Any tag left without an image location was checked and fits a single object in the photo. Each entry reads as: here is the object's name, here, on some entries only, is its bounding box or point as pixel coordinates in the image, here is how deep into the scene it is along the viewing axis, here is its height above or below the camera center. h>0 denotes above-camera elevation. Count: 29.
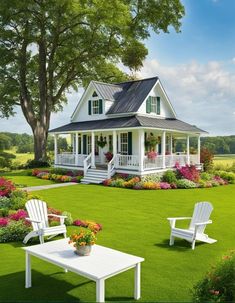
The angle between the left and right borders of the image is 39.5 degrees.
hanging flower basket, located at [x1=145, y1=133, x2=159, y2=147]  24.06 +0.53
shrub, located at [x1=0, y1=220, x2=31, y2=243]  9.45 -2.42
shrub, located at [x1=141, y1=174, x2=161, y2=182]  21.98 -2.01
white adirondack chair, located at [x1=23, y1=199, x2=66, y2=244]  8.59 -2.03
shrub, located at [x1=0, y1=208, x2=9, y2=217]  11.48 -2.23
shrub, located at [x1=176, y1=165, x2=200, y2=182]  23.12 -1.78
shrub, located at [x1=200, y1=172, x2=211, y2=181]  24.28 -2.11
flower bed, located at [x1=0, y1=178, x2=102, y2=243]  9.55 -2.29
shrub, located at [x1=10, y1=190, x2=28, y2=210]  12.80 -2.07
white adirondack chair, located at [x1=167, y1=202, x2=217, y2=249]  8.71 -2.21
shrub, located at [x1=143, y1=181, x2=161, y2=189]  20.61 -2.34
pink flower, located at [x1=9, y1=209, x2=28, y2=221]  10.78 -2.22
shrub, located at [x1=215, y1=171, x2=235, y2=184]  25.32 -2.20
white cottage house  23.22 +1.42
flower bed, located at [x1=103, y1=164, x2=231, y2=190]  21.03 -2.20
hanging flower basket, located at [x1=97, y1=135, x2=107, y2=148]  26.17 +0.44
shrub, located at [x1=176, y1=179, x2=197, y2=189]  21.64 -2.38
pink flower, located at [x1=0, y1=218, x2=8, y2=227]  10.20 -2.29
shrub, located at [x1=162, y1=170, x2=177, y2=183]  22.33 -1.98
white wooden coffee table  5.33 -2.01
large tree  30.23 +10.88
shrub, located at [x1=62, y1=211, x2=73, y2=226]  11.05 -2.45
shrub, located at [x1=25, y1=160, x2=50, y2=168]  32.62 -1.52
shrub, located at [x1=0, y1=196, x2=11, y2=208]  12.91 -2.14
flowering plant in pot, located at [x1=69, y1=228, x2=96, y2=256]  6.05 -1.73
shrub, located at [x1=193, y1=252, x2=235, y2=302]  5.02 -2.16
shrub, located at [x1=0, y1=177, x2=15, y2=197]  14.58 -1.78
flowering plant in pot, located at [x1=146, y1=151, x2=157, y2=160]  23.02 -0.48
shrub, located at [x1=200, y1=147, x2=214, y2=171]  29.25 -1.08
